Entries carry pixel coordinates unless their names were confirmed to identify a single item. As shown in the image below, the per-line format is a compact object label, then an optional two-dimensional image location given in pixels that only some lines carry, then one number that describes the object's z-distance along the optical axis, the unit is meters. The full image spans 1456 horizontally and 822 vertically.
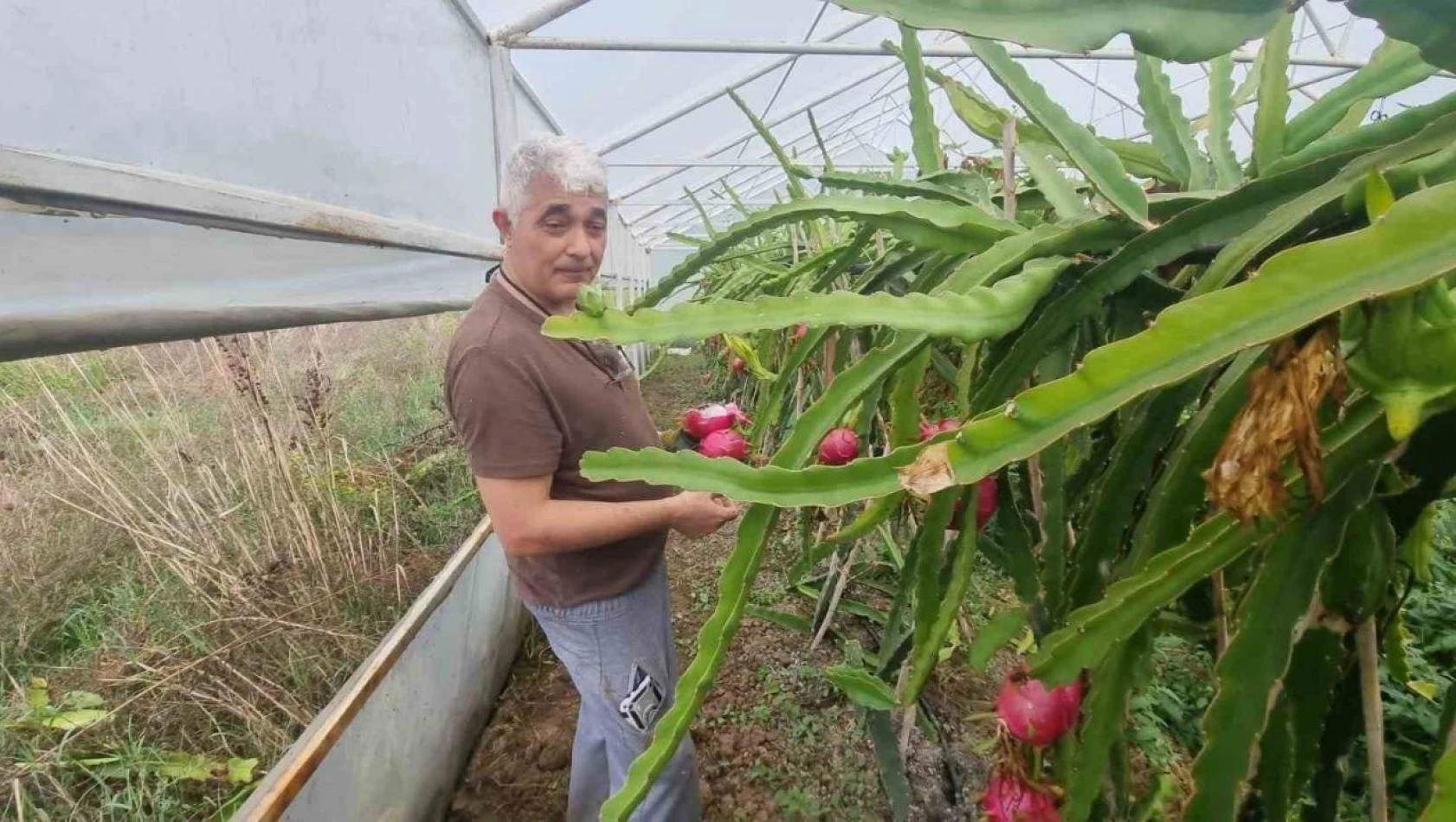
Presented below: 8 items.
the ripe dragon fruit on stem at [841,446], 0.72
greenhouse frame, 0.58
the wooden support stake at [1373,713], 0.34
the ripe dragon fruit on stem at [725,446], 0.90
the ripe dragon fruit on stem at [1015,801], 0.51
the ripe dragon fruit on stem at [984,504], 0.54
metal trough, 0.93
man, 0.86
